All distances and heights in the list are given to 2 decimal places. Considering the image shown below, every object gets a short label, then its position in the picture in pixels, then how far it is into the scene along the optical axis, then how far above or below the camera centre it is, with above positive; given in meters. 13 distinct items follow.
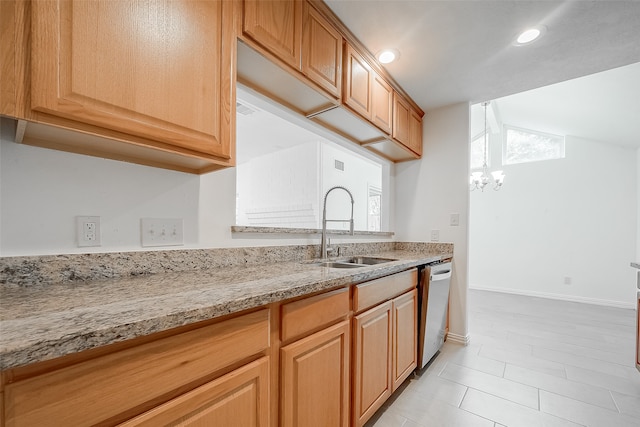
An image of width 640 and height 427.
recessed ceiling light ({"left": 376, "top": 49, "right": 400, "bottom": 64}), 1.85 +1.10
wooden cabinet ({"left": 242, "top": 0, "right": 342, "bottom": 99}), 1.15 +0.84
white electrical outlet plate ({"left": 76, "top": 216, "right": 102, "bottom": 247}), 0.93 -0.07
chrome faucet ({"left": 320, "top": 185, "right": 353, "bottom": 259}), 1.83 -0.21
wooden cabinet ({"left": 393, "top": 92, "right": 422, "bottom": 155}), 2.27 +0.80
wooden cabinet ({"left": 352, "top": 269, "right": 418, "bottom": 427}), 1.27 -0.70
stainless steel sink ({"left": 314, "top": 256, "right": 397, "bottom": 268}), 1.75 -0.37
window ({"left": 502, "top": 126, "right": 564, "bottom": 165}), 4.46 +1.16
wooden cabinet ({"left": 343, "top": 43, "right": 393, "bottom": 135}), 1.67 +0.83
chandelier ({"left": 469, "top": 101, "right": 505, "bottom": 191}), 4.06 +0.53
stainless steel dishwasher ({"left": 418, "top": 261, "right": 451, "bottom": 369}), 1.88 -0.69
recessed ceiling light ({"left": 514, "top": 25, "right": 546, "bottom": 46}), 1.61 +1.10
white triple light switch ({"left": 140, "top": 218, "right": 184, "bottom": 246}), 1.08 -0.09
